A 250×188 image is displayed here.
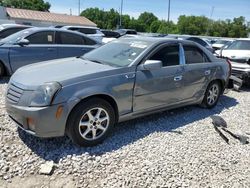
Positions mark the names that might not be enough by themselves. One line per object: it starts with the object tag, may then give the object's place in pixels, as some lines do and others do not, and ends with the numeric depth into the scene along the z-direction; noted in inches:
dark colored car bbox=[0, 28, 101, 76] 191.9
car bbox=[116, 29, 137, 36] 688.0
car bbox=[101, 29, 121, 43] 550.7
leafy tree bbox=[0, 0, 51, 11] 1754.9
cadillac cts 92.0
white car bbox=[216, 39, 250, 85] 222.6
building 1026.2
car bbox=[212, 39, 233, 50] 523.5
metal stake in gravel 119.3
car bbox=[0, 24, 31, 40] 252.5
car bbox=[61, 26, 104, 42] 423.3
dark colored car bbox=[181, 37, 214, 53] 413.8
